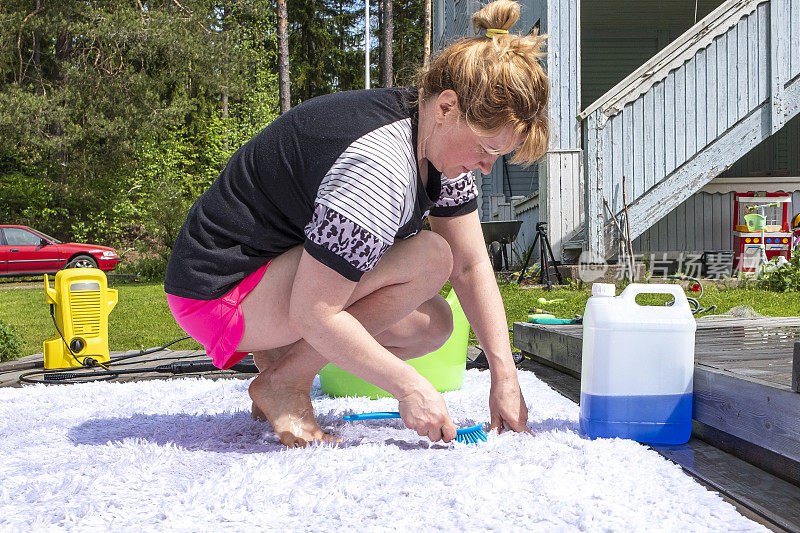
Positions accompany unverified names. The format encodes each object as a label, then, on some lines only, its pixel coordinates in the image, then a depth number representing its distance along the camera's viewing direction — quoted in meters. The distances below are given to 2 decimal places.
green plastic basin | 2.72
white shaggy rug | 1.29
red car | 13.17
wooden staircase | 7.09
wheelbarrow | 9.06
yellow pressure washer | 3.54
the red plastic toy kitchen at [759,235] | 7.61
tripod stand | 7.14
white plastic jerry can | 1.79
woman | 1.54
